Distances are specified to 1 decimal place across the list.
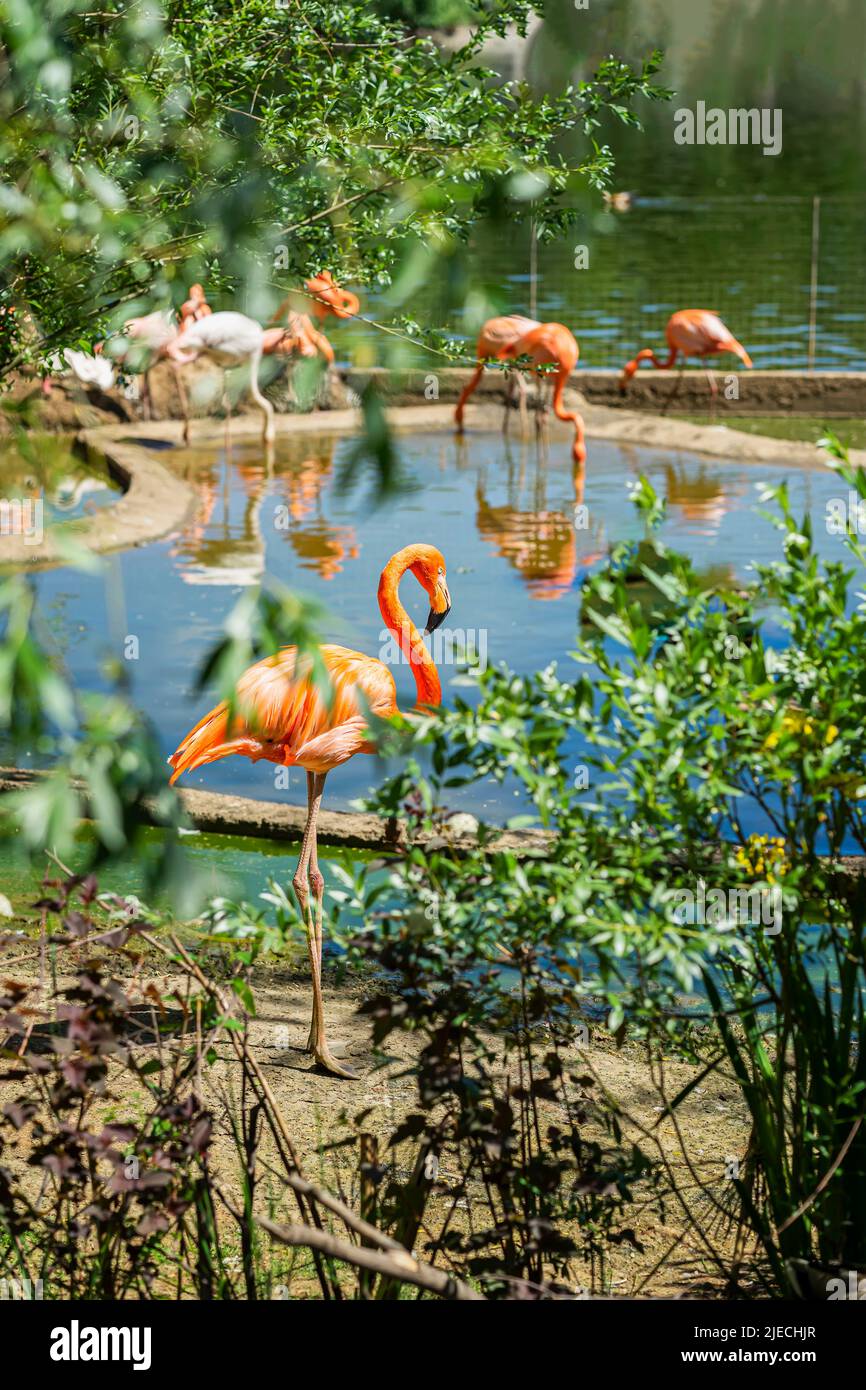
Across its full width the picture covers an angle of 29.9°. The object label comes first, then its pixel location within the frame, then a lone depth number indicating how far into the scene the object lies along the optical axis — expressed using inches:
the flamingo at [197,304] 513.3
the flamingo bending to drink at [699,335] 607.7
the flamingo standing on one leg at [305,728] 166.6
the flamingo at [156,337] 518.0
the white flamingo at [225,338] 516.7
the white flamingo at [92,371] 520.4
